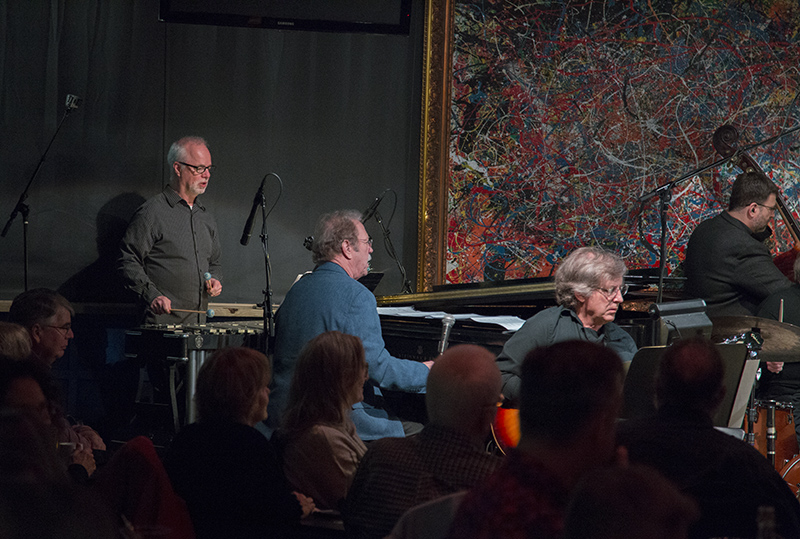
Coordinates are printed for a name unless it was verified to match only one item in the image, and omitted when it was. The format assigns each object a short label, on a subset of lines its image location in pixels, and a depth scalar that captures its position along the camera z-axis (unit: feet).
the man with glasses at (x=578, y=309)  22.86
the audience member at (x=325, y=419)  16.72
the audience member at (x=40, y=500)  8.27
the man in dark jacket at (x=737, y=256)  33.50
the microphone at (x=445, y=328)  25.93
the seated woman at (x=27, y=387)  12.95
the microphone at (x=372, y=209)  36.35
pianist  22.08
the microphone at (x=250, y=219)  31.40
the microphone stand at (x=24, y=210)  35.24
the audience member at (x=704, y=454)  13.10
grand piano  26.45
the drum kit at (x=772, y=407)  27.27
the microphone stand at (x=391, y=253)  37.91
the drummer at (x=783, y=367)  31.14
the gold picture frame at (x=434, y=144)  38.86
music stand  20.13
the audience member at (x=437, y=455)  13.14
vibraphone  31.09
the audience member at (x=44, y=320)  22.95
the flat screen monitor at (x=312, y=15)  38.14
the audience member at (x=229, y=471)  14.32
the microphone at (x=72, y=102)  35.45
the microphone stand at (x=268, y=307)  30.50
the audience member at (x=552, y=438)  9.70
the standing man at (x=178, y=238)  35.27
